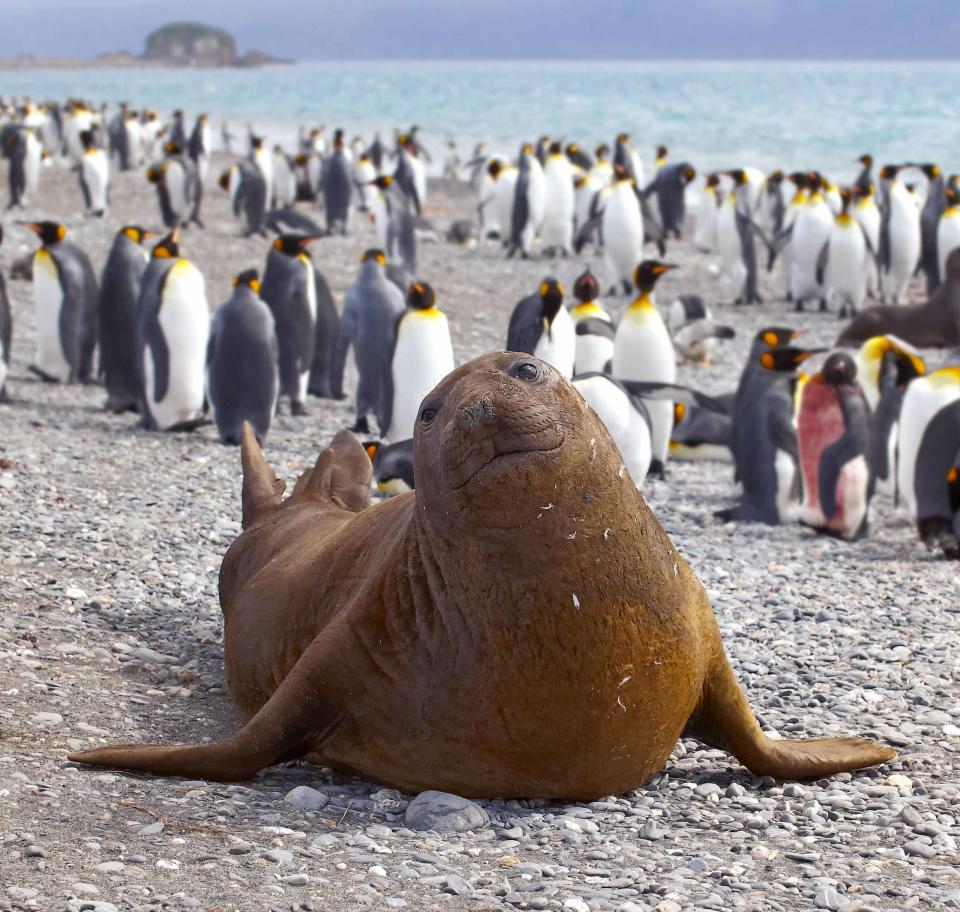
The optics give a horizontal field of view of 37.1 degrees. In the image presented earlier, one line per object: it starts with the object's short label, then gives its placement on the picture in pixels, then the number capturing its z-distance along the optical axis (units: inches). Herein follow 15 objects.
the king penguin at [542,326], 367.6
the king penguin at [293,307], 427.8
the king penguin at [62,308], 450.0
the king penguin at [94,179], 930.1
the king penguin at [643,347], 412.2
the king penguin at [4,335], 402.0
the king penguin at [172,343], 386.0
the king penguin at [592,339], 418.6
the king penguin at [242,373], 375.2
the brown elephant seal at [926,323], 613.9
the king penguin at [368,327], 414.6
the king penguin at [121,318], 416.8
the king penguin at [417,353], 362.0
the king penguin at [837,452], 320.5
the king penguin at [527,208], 866.8
